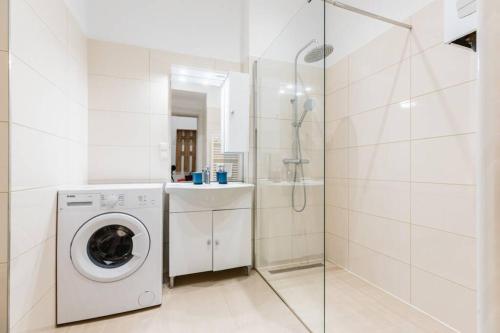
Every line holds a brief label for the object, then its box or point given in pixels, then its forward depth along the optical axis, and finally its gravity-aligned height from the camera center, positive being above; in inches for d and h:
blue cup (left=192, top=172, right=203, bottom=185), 82.8 -3.8
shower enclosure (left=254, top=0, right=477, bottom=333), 53.6 -0.9
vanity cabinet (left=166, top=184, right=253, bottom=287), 73.3 -18.9
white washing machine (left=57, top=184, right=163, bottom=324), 57.7 -20.8
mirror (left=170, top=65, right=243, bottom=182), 90.6 +15.3
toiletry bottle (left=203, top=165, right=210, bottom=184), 86.4 -3.6
